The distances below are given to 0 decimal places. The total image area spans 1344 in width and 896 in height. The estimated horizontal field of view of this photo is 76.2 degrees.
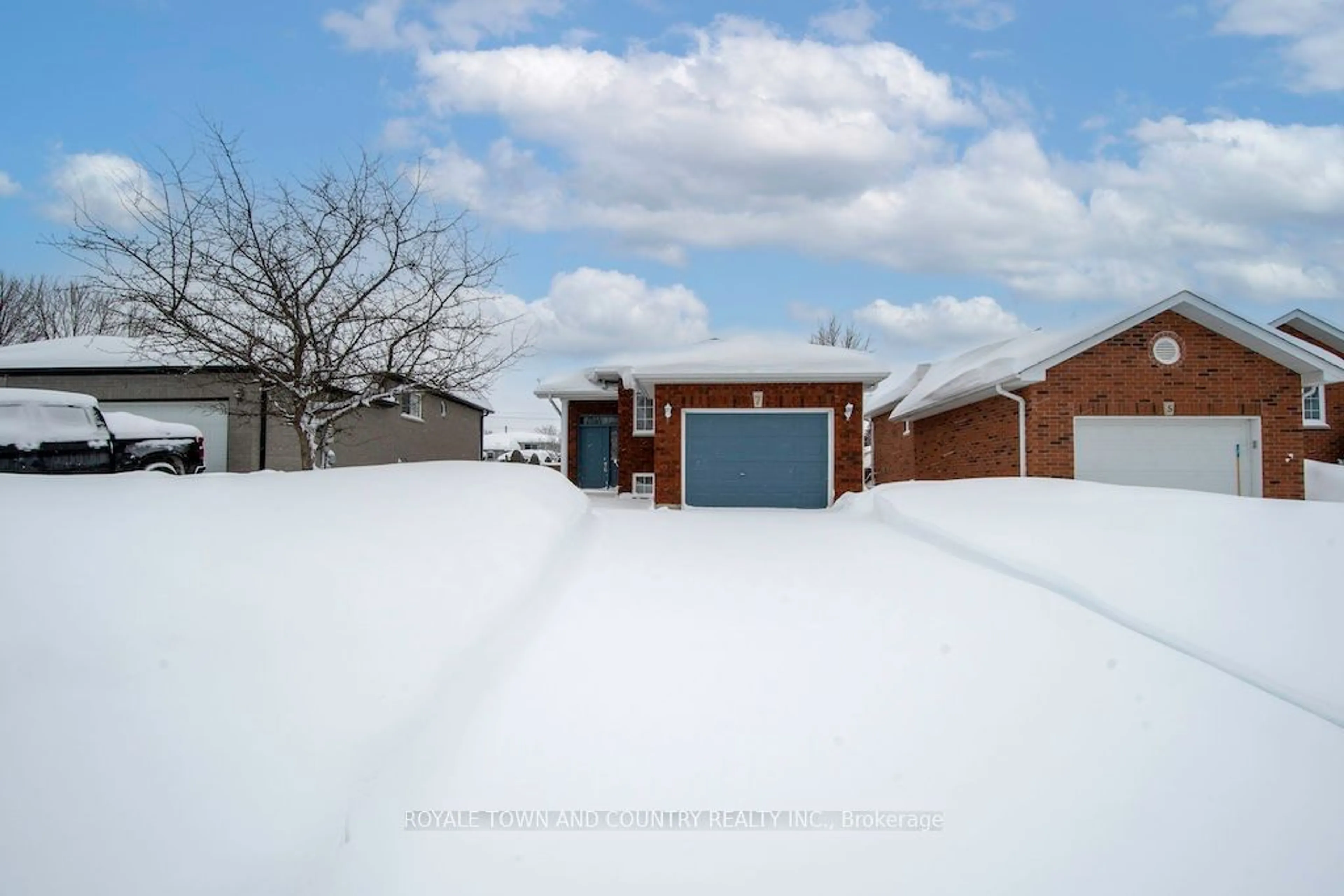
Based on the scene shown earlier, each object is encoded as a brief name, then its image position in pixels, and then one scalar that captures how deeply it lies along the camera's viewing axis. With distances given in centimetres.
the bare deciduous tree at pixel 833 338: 4406
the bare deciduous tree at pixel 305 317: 1120
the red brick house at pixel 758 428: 1515
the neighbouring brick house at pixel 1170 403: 1439
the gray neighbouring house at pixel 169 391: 1858
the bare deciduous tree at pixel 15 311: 3459
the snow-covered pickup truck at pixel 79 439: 1169
